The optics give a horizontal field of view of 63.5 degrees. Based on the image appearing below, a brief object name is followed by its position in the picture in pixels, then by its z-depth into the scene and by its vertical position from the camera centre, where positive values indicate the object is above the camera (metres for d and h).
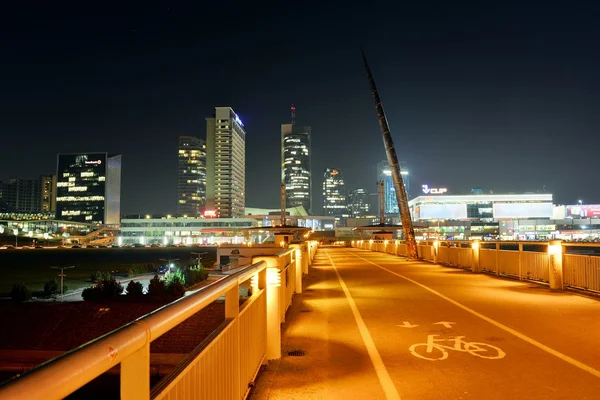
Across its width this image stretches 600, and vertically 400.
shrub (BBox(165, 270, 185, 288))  38.86 -4.50
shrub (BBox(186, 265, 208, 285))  45.80 -4.76
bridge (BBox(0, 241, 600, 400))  2.15 -1.99
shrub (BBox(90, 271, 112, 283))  55.96 -5.73
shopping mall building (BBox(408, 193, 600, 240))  173.50 +4.13
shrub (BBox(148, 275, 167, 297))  34.97 -4.52
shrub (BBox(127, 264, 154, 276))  64.99 -5.93
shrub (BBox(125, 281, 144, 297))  34.90 -4.59
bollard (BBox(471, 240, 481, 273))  24.11 -1.52
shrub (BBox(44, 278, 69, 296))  44.34 -5.65
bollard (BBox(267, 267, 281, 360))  7.04 -1.24
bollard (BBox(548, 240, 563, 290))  15.73 -1.26
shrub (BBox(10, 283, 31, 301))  35.72 -4.87
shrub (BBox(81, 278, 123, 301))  34.38 -4.63
